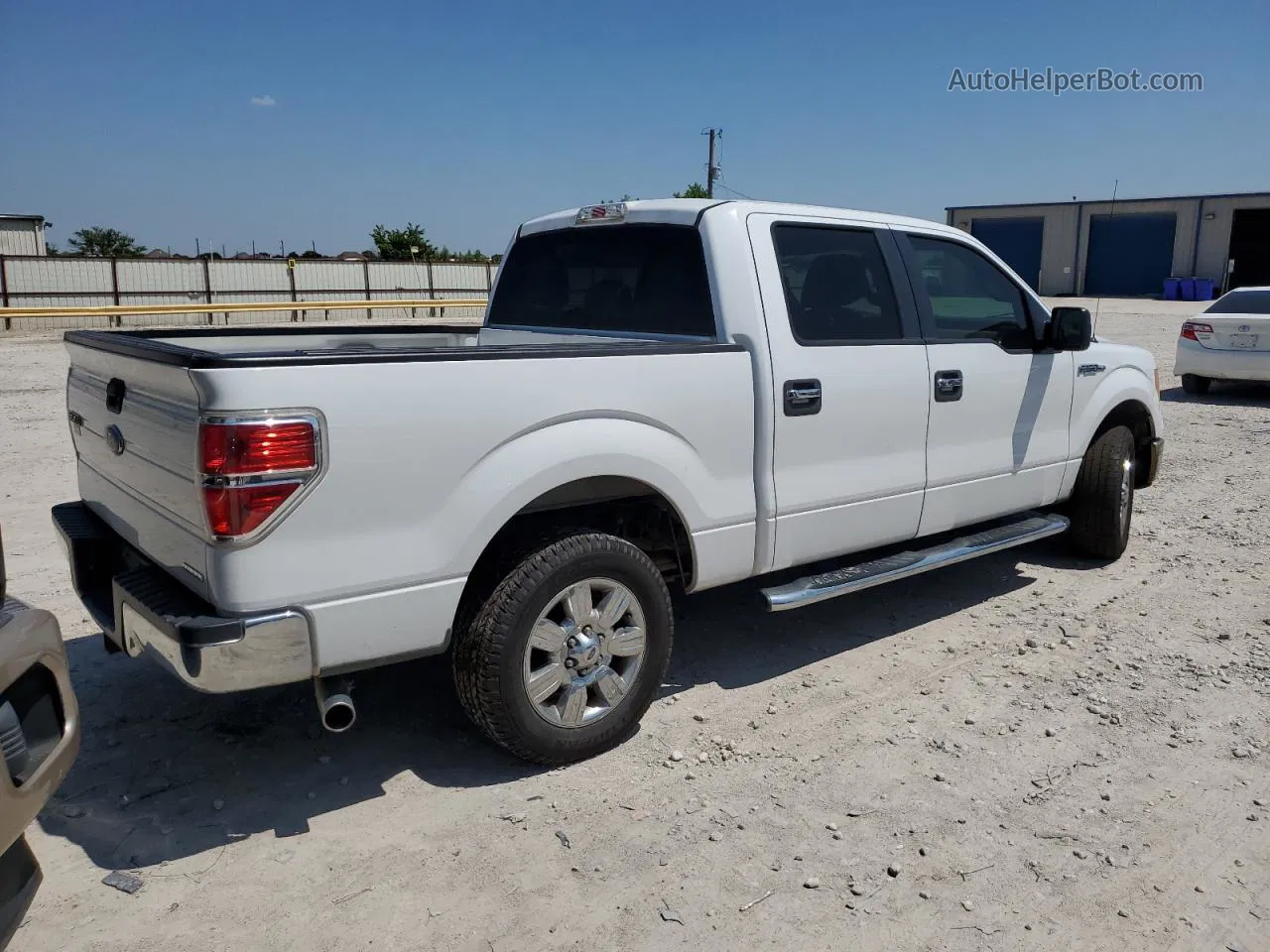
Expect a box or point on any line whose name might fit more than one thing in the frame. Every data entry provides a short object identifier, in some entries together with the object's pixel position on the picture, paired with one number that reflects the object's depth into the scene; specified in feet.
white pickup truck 9.59
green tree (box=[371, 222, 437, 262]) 178.70
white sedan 43.01
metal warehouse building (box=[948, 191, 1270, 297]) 149.59
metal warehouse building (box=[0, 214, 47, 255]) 121.70
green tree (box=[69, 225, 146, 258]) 237.66
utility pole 156.87
